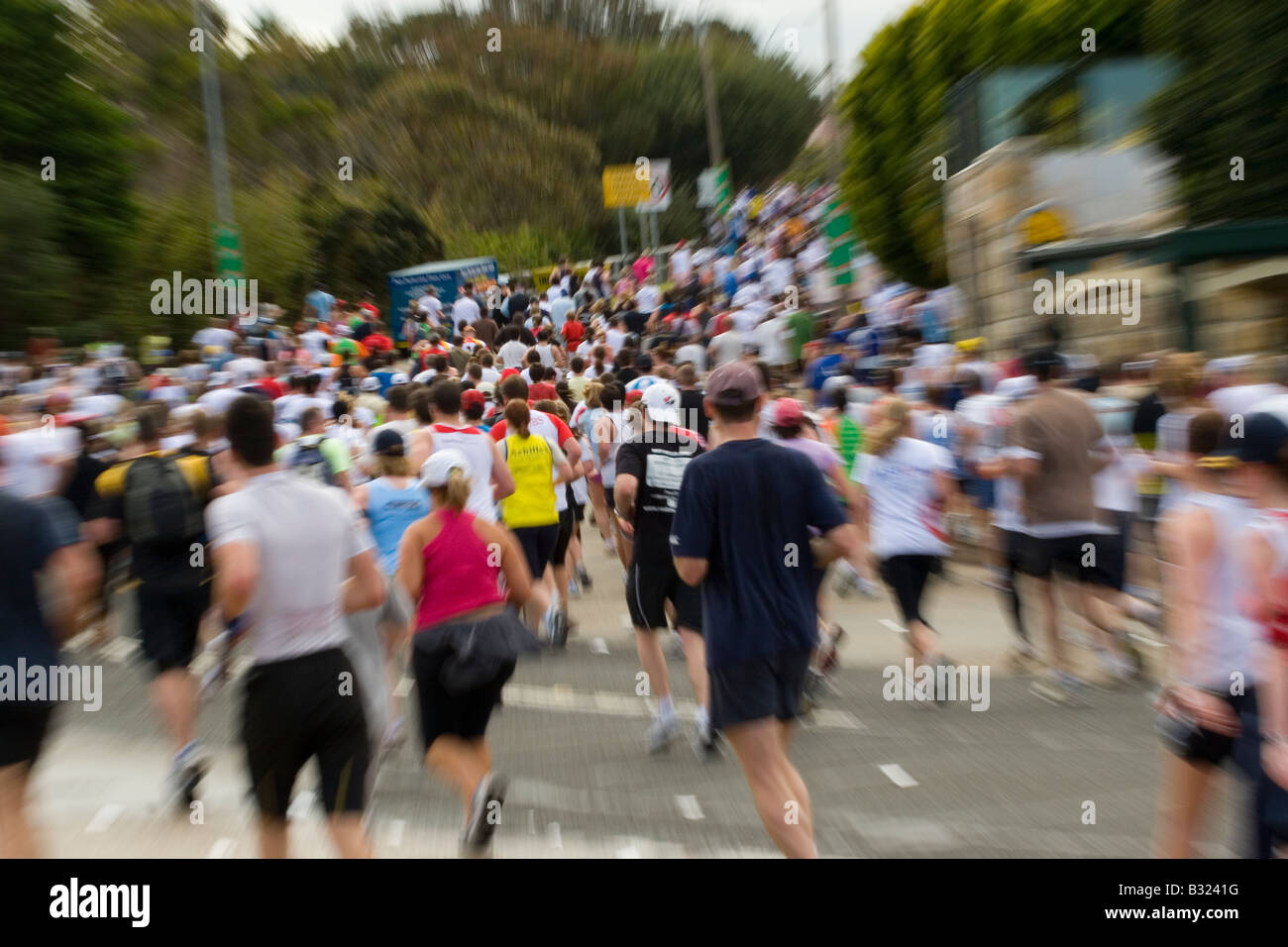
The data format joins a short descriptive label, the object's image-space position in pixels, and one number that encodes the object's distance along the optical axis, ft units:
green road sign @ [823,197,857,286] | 85.20
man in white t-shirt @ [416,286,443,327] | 94.17
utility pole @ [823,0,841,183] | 87.56
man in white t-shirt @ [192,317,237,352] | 69.31
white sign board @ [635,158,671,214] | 128.34
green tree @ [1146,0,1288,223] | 41.88
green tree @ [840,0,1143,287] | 63.26
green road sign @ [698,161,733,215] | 111.45
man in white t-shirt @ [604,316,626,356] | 76.87
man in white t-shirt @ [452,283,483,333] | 85.56
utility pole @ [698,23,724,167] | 128.67
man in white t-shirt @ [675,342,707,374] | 62.90
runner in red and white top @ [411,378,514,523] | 27.05
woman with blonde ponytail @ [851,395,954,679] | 27.14
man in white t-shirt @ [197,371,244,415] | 40.93
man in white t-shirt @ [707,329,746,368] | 61.82
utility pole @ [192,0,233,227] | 78.18
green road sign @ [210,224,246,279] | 67.77
